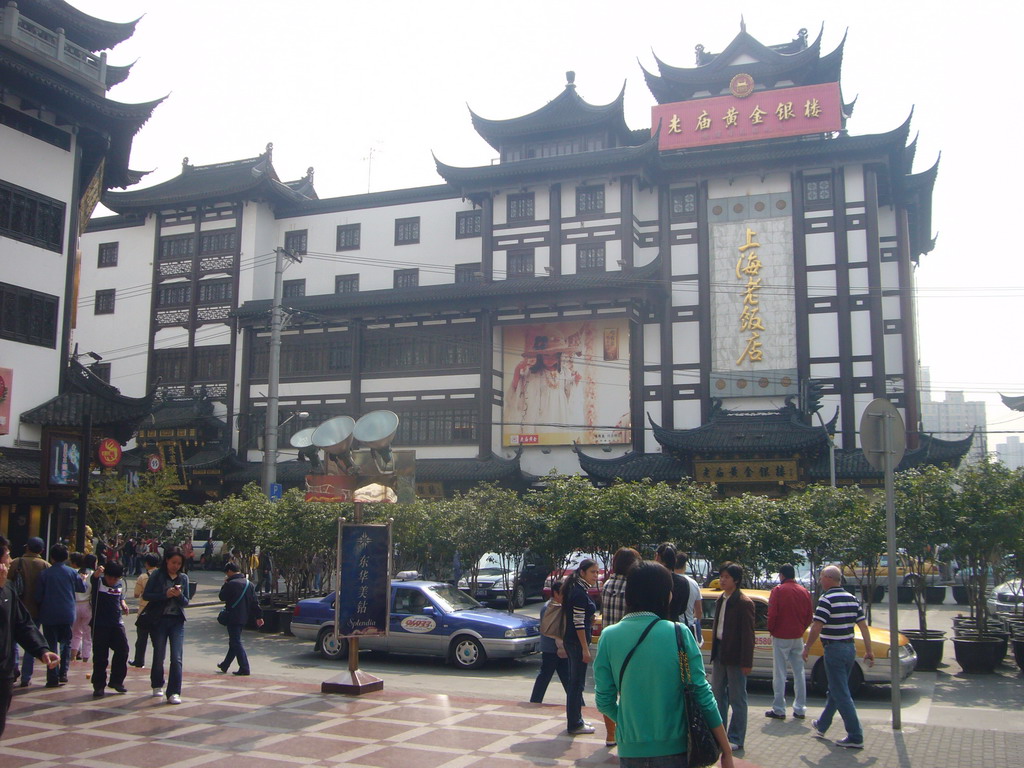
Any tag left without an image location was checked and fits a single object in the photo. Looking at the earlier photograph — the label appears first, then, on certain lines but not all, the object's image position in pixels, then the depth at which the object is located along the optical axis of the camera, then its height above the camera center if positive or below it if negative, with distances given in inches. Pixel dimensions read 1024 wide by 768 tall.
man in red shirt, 401.7 -53.2
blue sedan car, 560.4 -76.1
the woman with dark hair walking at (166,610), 410.0 -47.2
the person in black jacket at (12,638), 252.5 -38.2
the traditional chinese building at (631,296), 1321.4 +329.6
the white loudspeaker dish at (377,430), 890.1 +75.3
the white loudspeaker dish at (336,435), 885.2 +69.3
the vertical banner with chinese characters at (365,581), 435.8 -35.8
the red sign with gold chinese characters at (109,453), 829.2 +46.8
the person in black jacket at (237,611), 489.7 -56.5
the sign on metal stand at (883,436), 377.7 +31.7
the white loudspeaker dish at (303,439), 1017.0 +76.1
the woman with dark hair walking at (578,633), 348.2 -47.9
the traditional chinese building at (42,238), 824.3 +250.6
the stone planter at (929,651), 567.6 -85.9
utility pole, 997.2 +112.2
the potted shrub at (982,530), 548.4 -10.0
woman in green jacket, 173.0 -34.2
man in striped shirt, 342.3 -51.5
